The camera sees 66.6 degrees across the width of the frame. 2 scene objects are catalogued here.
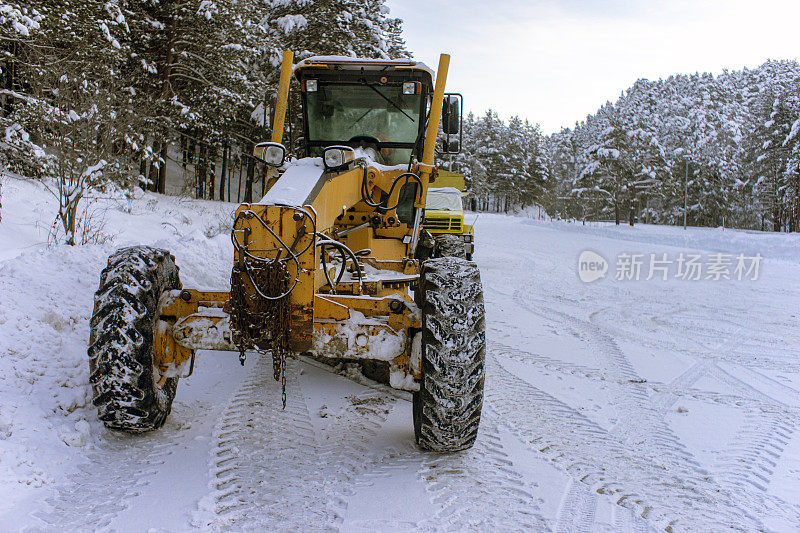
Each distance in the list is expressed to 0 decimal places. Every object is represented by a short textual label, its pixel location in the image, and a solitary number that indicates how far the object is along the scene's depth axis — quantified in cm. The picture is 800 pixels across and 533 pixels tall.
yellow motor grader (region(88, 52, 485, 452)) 382
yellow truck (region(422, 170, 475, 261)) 1609
